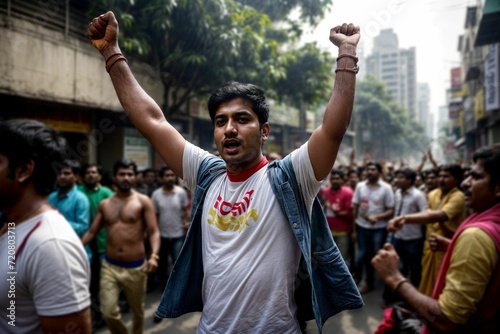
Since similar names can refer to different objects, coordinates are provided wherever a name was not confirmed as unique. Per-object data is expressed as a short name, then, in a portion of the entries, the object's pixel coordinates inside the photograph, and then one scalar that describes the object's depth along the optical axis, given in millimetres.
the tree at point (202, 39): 7086
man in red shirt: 6191
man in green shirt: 4801
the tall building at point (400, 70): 96688
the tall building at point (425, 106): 118750
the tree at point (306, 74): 11961
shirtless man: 3643
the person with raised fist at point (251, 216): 1521
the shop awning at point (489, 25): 9766
